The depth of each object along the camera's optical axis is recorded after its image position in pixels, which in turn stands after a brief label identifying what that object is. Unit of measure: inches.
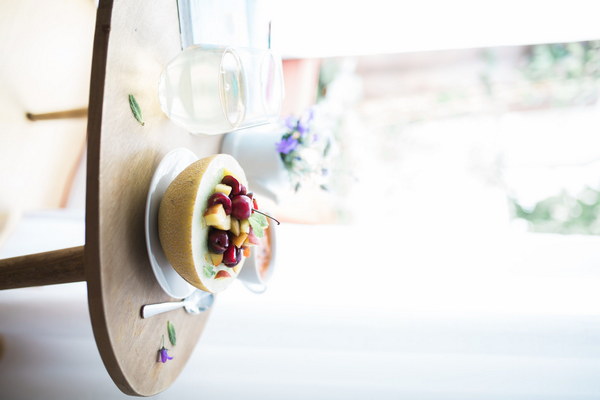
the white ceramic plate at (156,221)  29.9
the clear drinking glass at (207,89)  30.1
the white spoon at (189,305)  31.0
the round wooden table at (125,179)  25.6
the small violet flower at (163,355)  32.9
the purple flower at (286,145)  42.9
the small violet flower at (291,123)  43.9
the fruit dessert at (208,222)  29.0
